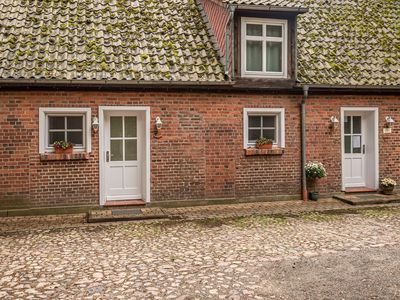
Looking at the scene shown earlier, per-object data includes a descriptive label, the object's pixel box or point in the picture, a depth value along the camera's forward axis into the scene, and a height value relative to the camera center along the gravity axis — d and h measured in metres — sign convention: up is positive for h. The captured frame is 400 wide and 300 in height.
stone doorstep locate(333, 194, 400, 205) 10.98 -1.35
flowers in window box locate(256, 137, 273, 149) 11.05 +0.16
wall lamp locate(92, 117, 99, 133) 9.89 +0.60
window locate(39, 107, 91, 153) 9.76 +0.54
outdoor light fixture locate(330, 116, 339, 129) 11.60 +0.76
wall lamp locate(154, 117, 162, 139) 10.22 +0.53
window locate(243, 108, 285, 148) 11.16 +0.66
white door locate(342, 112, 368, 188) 12.32 +0.00
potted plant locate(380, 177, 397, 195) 11.89 -1.04
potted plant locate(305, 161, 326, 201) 11.17 -0.65
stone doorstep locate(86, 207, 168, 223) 9.15 -1.50
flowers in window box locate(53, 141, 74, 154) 9.77 +0.05
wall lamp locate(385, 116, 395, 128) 12.06 +0.82
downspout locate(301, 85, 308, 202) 11.33 +0.00
